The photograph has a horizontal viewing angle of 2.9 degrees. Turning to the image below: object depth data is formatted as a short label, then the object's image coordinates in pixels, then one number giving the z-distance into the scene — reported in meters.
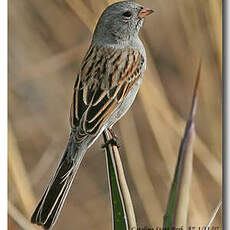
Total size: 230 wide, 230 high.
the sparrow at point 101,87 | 2.65
